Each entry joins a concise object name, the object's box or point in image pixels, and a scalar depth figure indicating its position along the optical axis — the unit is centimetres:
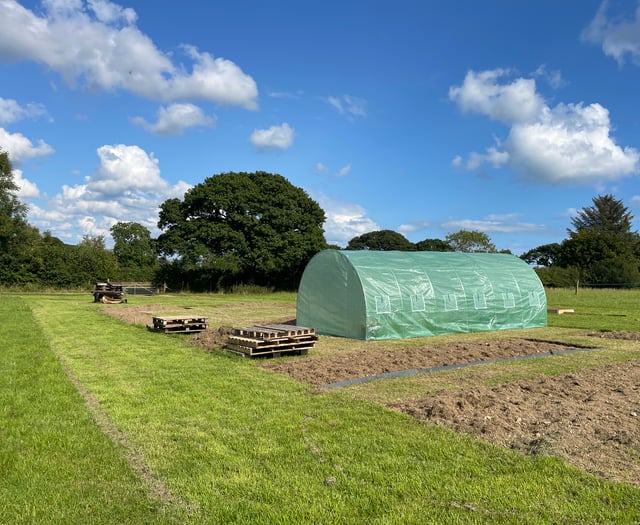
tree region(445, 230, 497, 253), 8612
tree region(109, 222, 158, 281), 7575
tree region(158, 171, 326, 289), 4375
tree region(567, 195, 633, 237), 8600
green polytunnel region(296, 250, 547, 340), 1577
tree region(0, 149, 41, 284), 4222
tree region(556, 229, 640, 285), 6425
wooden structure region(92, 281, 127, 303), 3088
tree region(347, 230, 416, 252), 8281
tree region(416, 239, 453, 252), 8156
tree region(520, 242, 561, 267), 7894
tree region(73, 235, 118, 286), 4381
